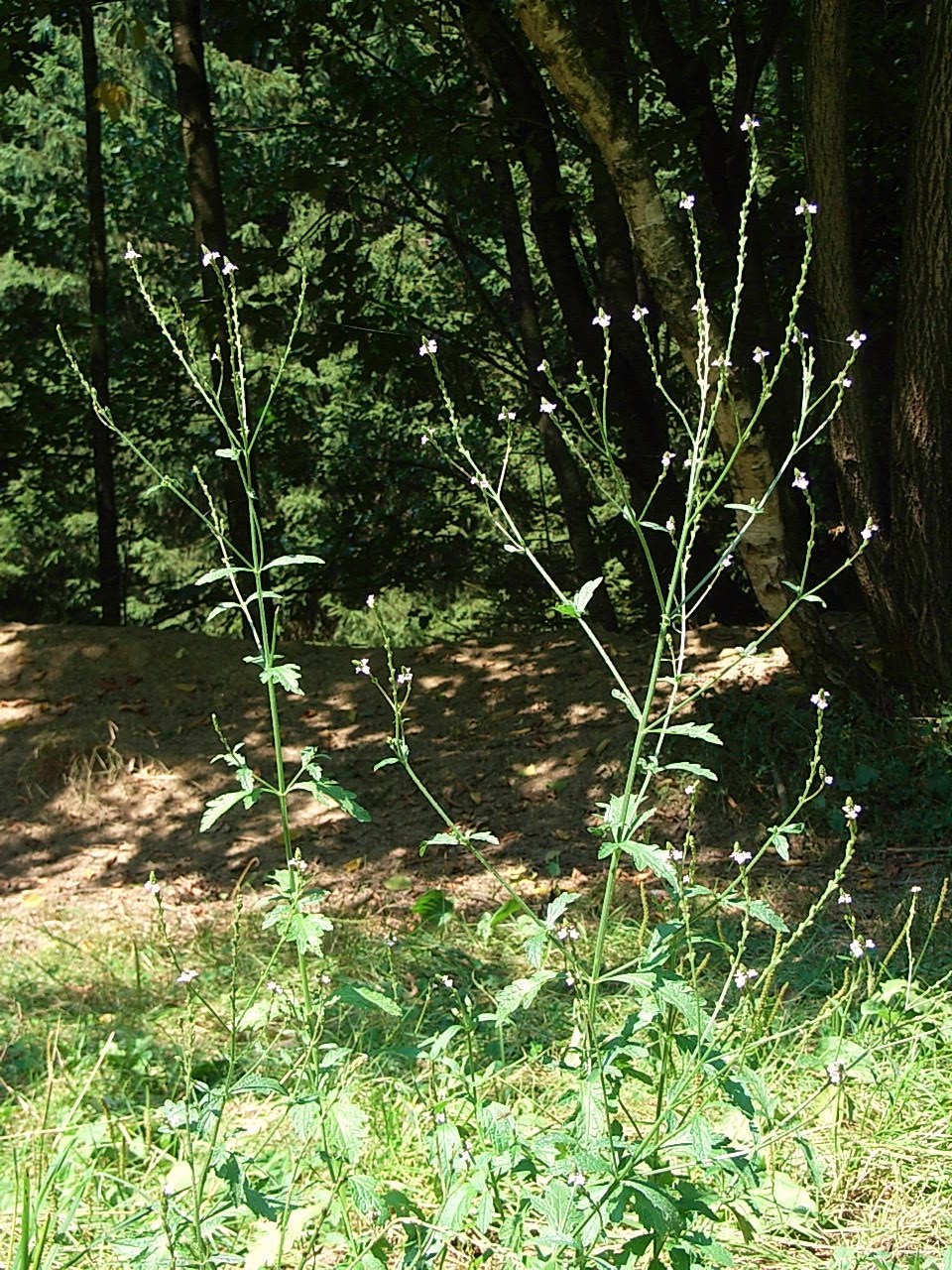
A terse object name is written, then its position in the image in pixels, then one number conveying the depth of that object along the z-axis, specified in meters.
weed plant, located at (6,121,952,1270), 2.19
